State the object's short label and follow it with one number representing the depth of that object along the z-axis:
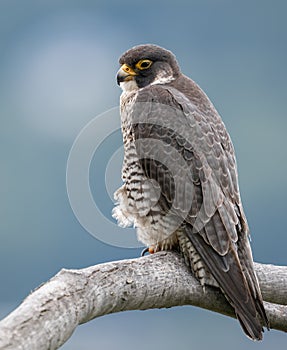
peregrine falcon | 8.35
